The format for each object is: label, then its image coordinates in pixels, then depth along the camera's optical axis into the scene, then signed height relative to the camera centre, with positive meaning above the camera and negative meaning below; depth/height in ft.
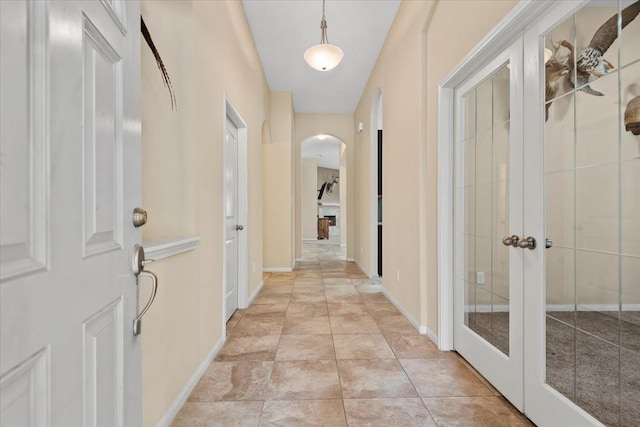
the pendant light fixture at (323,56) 9.84 +4.76
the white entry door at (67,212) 1.61 +0.00
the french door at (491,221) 5.63 -0.18
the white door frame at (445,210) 7.97 +0.05
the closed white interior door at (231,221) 10.25 -0.29
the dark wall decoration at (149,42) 4.17 +2.14
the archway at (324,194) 31.12 +2.36
